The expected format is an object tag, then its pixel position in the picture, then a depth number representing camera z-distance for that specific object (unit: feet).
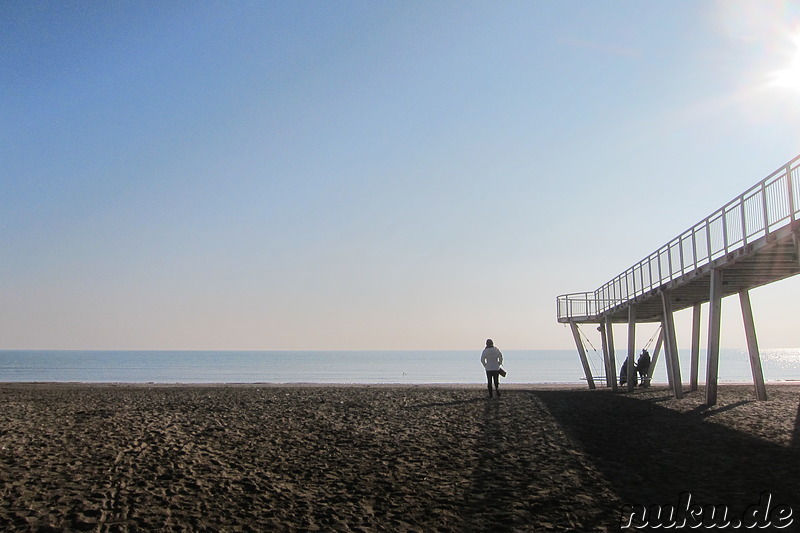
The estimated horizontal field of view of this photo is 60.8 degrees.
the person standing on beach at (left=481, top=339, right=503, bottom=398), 67.46
